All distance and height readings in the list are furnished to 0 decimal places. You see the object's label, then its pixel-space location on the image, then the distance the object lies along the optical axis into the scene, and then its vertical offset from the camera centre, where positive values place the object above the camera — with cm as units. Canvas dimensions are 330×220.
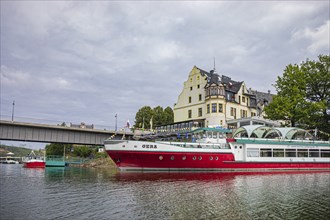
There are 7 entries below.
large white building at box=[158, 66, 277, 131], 6169 +926
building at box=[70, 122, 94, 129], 5594 +295
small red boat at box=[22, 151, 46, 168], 6562 -542
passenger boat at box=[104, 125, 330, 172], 3541 -137
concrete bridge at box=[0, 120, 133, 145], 4675 +125
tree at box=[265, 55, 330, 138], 4559 +795
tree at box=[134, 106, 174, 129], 8581 +773
